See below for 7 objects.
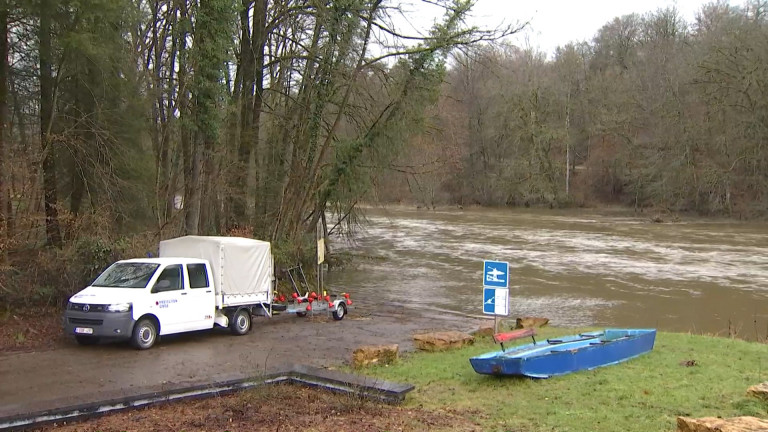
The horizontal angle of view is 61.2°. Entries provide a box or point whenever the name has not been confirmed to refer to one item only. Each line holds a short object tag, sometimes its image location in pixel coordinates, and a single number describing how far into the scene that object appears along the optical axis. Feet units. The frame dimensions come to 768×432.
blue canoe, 28.99
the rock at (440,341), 41.41
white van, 39.45
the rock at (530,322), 51.22
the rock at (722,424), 16.49
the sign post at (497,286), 40.75
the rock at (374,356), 34.58
